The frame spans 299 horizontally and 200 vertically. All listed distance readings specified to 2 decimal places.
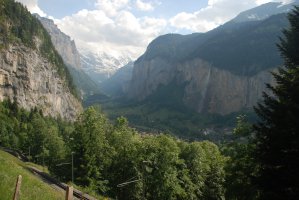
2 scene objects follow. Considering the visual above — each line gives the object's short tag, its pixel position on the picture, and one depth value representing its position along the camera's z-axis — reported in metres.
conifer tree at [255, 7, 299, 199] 14.12
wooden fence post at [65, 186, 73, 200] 9.53
